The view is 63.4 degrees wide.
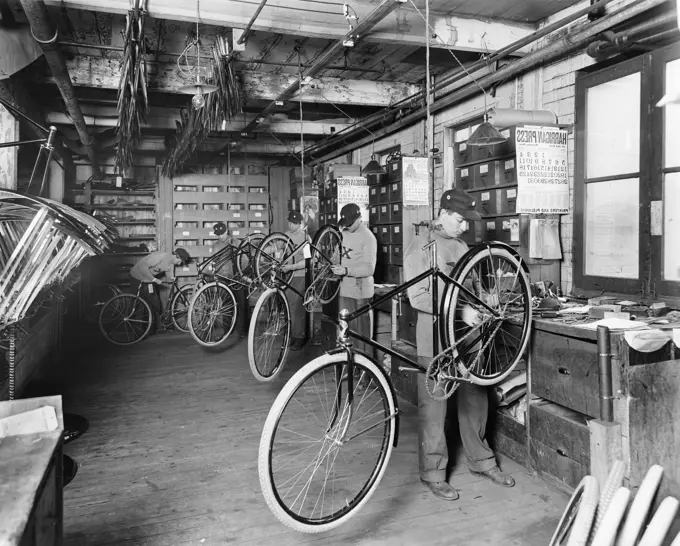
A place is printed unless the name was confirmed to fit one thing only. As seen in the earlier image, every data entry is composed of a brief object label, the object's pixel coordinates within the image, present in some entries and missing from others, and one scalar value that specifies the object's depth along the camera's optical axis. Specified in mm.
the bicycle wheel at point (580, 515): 1860
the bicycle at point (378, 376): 2461
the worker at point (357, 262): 5168
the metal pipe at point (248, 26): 3602
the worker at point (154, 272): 8219
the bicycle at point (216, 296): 6827
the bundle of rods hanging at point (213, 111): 4826
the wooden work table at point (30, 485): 1269
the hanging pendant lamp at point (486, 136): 4016
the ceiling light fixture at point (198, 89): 3893
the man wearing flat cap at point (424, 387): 3045
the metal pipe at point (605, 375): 2551
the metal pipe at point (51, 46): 3072
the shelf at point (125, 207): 9536
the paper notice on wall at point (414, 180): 5789
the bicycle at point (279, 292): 4918
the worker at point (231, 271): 7391
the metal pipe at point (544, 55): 3363
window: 3438
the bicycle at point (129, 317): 7793
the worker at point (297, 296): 6812
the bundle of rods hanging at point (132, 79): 3707
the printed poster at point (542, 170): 4082
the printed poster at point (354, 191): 6992
